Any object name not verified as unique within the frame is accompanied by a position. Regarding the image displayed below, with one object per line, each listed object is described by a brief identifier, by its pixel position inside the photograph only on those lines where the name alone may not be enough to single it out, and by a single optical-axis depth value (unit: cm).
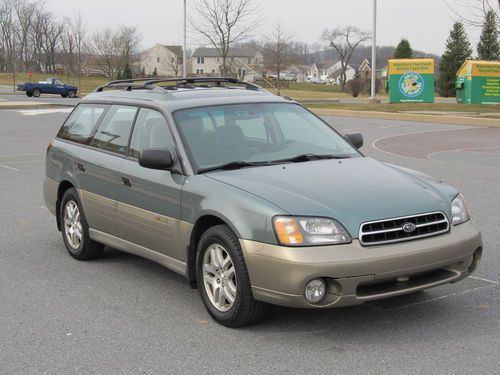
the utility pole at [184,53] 4130
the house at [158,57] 12812
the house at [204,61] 13712
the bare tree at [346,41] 9994
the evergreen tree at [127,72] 7079
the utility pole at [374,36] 3462
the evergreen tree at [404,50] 5778
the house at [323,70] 17862
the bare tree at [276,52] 7863
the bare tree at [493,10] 2787
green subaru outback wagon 406
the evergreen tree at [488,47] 5528
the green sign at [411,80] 3409
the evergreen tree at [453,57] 5266
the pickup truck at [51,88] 5103
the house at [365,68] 12234
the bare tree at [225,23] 4590
